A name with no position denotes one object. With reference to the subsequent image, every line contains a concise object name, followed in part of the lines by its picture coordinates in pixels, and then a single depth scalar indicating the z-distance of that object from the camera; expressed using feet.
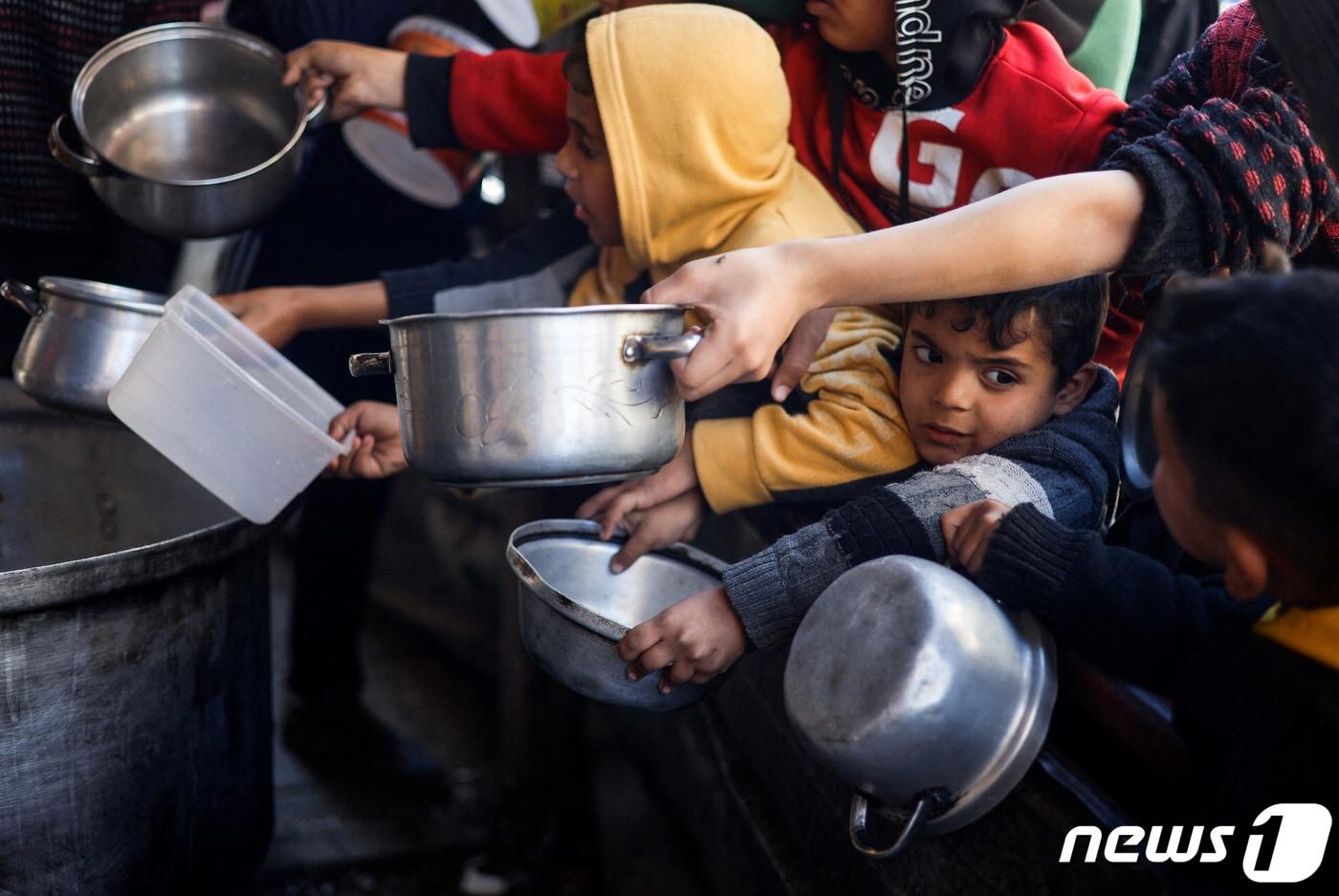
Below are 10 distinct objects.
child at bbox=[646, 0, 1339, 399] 4.67
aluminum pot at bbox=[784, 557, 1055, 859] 3.88
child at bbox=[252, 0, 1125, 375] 5.92
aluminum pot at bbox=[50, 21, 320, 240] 6.97
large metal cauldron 5.75
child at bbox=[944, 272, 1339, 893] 3.31
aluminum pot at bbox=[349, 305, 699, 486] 4.26
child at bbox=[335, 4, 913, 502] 5.87
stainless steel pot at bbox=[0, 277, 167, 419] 6.31
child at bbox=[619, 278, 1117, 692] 4.89
